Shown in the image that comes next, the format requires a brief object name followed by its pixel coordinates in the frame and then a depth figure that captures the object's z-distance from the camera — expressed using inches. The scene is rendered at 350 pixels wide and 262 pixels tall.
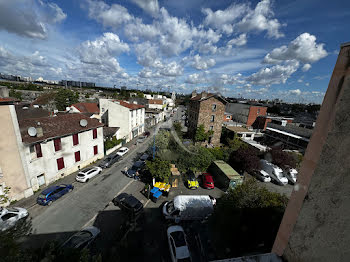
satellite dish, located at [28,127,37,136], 539.2
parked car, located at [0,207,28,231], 403.4
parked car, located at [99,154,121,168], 796.7
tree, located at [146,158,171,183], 621.3
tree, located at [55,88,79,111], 1841.8
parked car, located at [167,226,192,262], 357.4
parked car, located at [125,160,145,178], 739.4
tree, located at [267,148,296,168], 796.6
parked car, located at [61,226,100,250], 355.6
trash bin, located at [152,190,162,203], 570.7
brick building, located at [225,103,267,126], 1647.4
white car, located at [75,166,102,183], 659.3
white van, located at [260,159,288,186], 746.2
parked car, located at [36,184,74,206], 512.4
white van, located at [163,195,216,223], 489.1
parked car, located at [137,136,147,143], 1261.7
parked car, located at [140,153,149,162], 900.3
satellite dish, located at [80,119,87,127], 735.4
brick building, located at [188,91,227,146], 1088.8
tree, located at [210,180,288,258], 293.0
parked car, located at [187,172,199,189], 673.6
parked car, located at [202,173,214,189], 679.1
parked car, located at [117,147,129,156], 951.0
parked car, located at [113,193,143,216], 501.4
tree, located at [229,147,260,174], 742.5
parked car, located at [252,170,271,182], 760.0
